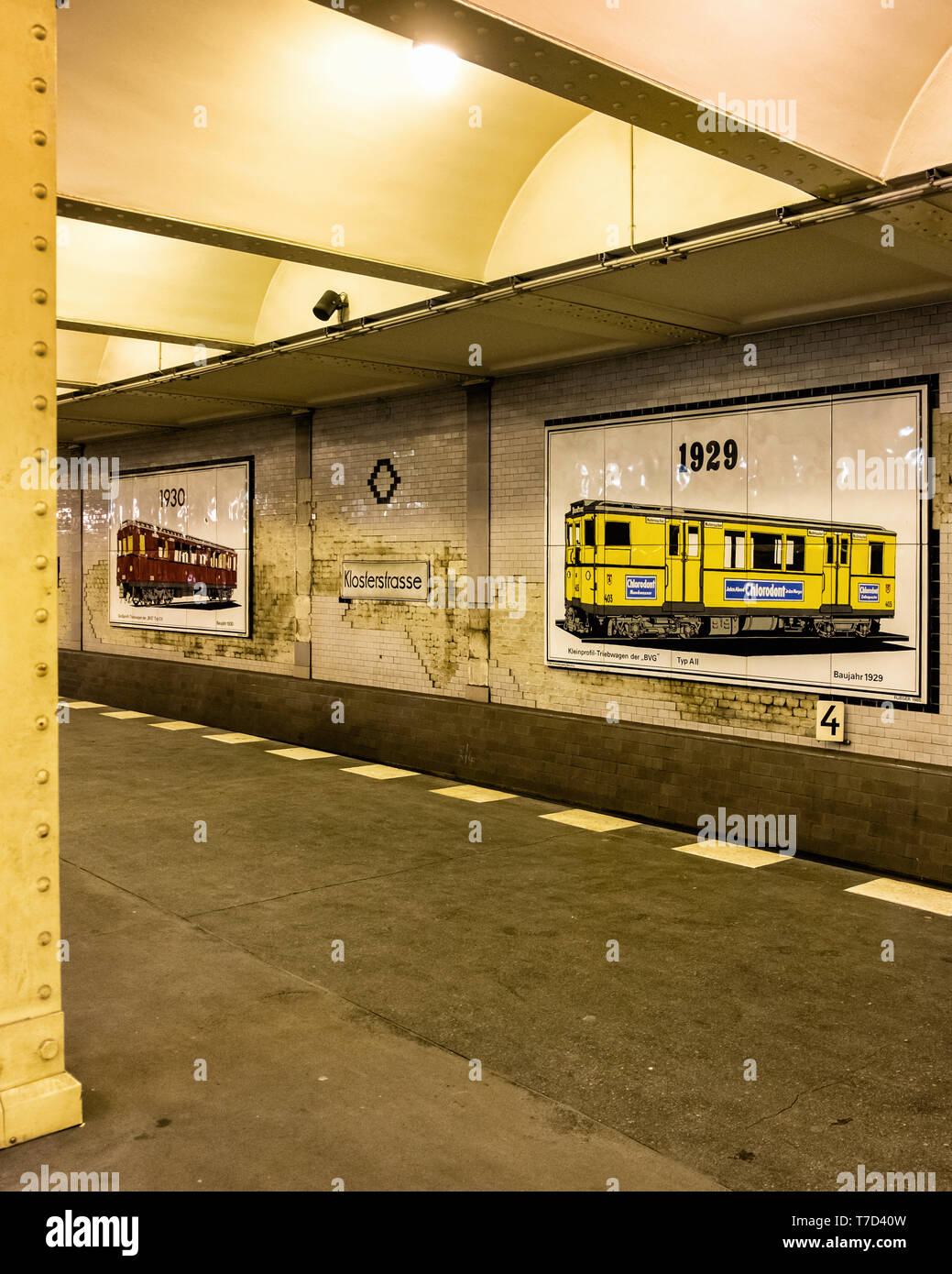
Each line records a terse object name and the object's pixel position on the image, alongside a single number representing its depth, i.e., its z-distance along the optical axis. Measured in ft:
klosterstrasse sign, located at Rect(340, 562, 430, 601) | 37.55
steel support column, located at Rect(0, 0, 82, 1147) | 11.59
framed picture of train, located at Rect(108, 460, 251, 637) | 46.34
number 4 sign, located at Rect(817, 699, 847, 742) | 25.72
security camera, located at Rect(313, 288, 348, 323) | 28.09
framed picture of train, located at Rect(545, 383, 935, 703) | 24.67
